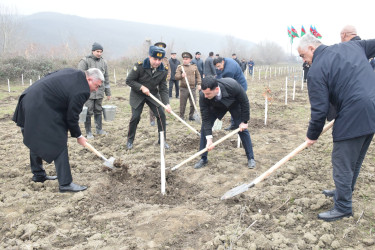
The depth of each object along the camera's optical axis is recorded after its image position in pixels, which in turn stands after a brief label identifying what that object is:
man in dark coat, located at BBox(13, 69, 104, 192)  3.66
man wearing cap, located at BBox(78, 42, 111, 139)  6.21
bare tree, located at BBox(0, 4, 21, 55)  34.28
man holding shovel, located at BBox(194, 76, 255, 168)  4.32
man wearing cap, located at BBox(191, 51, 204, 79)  11.48
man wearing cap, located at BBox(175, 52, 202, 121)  8.21
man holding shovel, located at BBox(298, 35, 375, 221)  2.89
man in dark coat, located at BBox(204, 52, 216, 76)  8.80
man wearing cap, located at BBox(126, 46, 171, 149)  5.36
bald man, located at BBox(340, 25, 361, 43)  4.45
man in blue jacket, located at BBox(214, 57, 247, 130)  6.25
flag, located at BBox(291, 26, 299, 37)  18.51
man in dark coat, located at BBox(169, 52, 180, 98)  11.67
